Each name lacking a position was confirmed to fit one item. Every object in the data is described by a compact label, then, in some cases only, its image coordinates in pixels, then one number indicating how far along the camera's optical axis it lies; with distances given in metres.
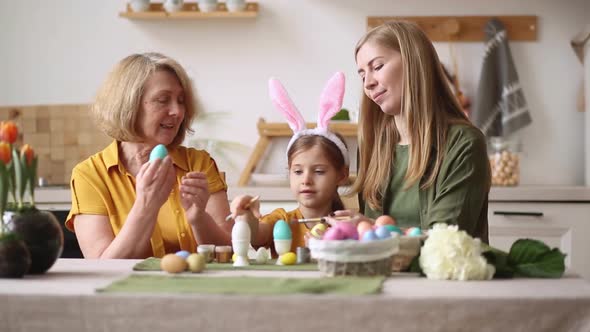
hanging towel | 3.84
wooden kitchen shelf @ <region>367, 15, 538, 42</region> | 3.89
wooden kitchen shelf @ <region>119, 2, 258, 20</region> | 3.88
